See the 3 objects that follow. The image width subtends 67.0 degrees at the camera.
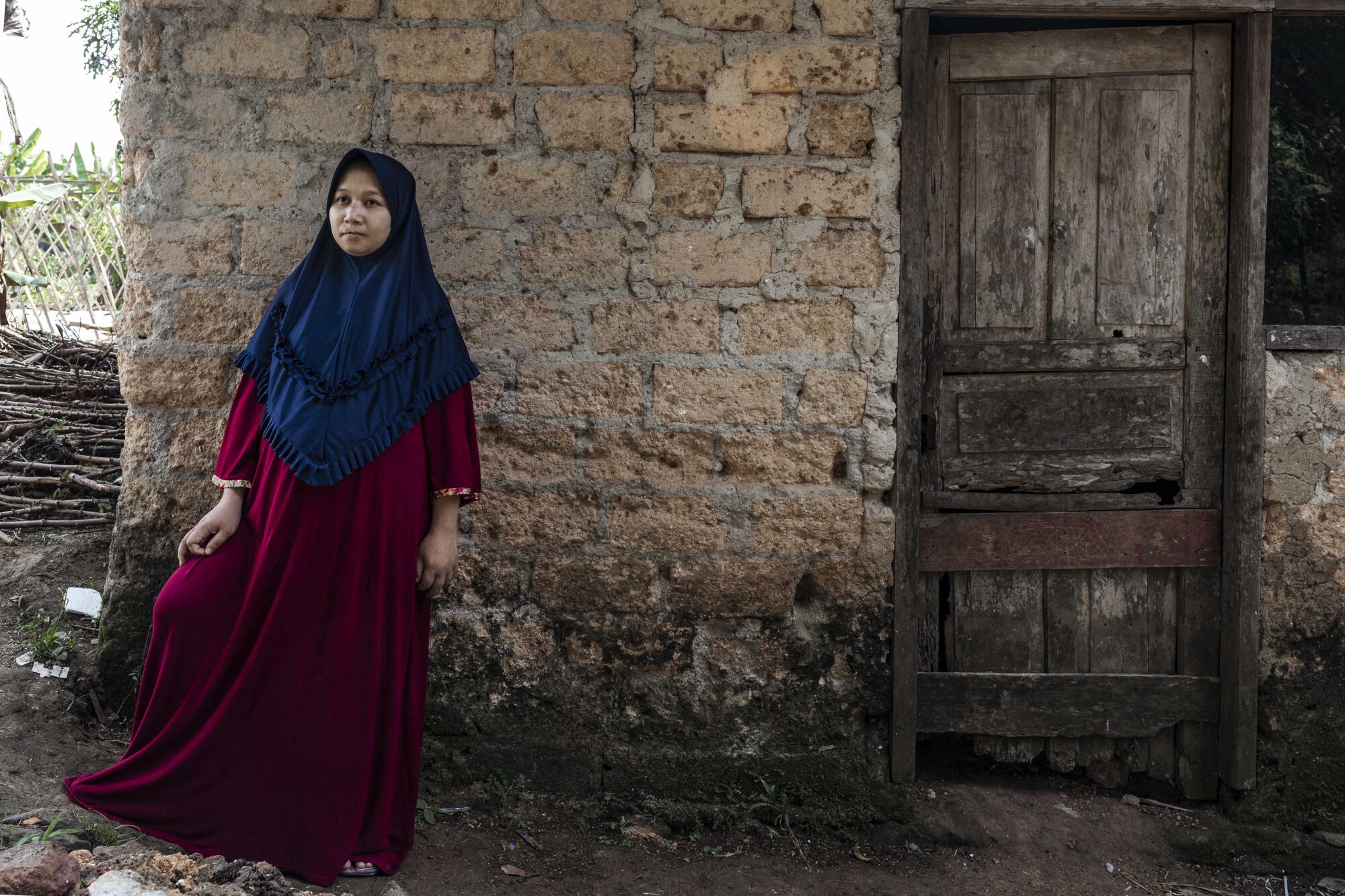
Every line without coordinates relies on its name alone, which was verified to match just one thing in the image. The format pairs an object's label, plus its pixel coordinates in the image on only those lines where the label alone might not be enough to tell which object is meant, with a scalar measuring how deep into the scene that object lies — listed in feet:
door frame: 9.59
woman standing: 7.97
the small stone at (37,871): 6.26
